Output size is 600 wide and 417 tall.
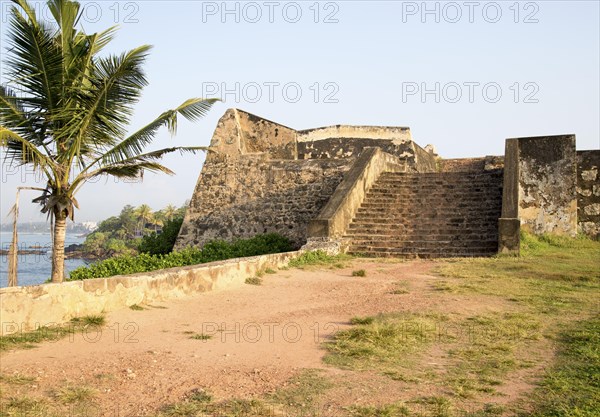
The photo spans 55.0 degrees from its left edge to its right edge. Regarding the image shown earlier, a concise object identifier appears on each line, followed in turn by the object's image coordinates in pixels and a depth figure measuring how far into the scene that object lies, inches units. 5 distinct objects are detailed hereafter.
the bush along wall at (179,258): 466.3
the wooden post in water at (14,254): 355.3
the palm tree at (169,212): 2773.1
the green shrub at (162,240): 652.1
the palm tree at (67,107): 398.0
